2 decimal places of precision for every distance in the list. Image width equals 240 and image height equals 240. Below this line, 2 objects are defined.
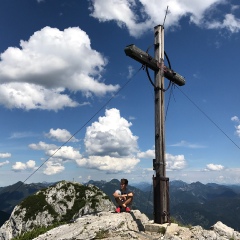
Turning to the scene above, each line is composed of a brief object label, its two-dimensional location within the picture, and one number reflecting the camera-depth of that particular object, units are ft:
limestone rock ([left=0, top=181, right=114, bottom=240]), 359.87
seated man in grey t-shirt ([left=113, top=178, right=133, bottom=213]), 43.60
